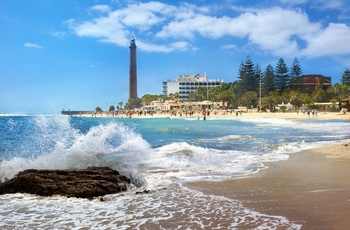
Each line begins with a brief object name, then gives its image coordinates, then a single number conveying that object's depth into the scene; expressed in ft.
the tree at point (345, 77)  351.11
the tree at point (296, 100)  280.72
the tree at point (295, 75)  334.03
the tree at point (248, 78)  344.69
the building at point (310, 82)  337.02
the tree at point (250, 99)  323.78
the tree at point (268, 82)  332.39
